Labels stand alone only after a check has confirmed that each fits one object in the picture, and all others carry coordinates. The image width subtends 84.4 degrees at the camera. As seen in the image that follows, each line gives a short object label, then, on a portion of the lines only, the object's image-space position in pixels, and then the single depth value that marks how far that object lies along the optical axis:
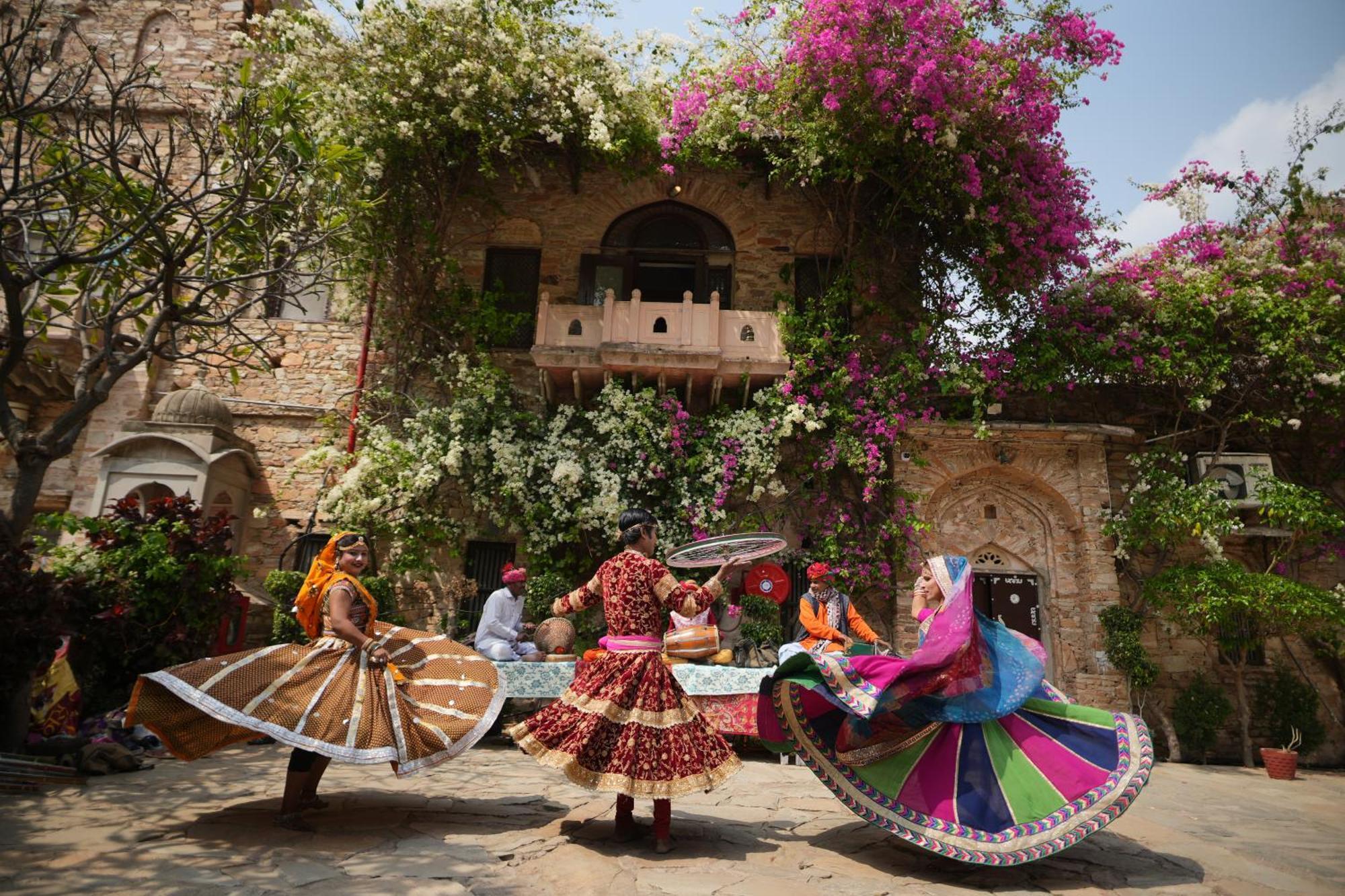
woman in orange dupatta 3.57
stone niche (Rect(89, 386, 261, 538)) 9.10
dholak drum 4.05
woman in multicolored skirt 3.49
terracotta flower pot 8.17
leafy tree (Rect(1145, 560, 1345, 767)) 8.52
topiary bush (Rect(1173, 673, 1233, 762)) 9.24
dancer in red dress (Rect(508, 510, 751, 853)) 3.63
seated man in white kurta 7.57
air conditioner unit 10.06
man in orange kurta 7.32
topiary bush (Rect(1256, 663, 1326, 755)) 9.38
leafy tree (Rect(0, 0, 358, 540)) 4.80
